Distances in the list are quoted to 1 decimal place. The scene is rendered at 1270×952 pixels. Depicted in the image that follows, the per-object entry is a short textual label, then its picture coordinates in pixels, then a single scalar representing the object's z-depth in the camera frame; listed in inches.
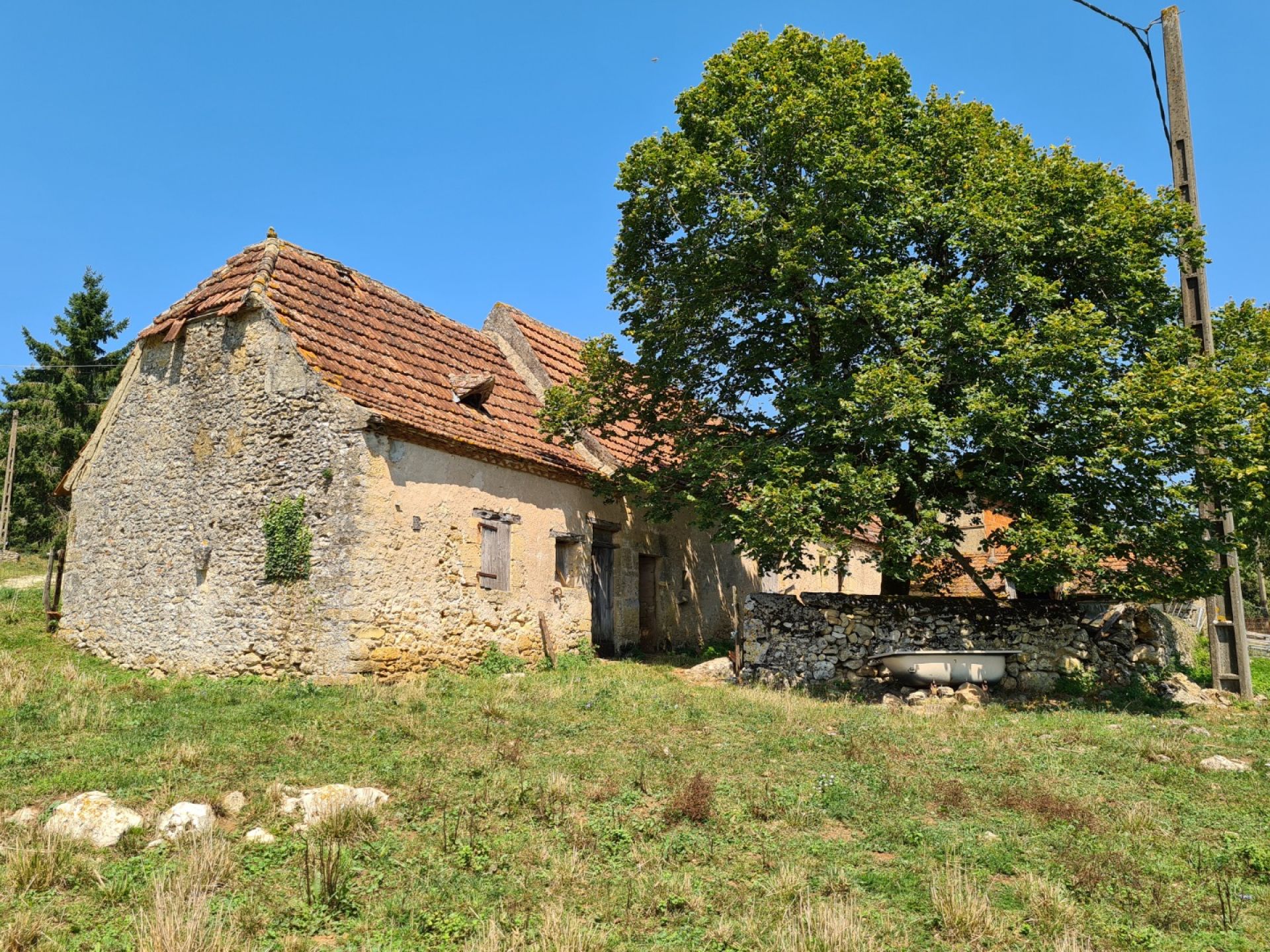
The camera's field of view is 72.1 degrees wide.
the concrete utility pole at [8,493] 1328.7
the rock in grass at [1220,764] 346.0
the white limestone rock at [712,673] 608.5
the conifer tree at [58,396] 1279.5
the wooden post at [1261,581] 1328.2
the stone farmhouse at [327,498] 523.8
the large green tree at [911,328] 488.6
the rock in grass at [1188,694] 521.3
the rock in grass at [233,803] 277.6
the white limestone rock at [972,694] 509.0
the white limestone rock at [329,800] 272.4
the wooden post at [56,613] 681.0
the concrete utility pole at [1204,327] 509.0
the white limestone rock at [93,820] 249.9
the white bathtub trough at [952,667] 533.0
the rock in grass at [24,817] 259.0
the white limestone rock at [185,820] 257.0
